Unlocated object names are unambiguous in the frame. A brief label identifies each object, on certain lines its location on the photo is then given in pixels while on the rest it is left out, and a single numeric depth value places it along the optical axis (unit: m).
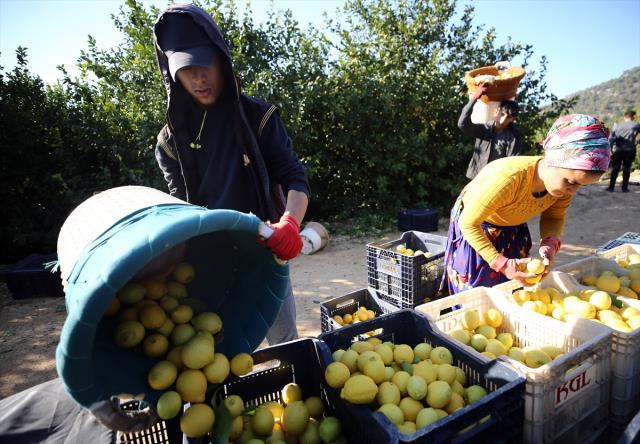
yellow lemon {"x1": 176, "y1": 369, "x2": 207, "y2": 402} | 1.21
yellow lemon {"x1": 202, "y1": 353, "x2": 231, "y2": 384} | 1.26
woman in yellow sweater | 1.88
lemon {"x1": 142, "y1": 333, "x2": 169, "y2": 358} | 1.27
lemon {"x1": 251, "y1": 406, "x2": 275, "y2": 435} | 1.46
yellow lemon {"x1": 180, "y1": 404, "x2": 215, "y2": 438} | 1.24
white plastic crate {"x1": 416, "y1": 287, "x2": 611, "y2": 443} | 1.48
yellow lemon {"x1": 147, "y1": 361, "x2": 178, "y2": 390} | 1.22
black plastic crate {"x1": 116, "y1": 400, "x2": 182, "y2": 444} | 1.51
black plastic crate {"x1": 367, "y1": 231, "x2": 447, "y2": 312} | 3.43
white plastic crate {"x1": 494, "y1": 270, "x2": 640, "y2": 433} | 1.69
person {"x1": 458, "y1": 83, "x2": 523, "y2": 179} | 4.19
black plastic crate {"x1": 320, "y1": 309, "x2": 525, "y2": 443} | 1.24
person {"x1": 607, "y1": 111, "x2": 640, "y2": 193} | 9.87
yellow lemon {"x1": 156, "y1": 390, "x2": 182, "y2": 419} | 1.20
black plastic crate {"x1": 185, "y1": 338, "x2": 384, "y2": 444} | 1.64
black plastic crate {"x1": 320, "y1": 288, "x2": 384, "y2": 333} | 3.14
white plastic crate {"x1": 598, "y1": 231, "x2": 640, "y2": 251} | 3.26
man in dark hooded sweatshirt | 1.88
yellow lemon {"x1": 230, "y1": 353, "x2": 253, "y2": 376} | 1.34
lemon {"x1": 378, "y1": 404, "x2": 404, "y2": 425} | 1.40
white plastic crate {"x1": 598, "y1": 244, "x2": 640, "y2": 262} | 2.88
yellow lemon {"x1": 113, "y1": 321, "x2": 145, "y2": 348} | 1.20
